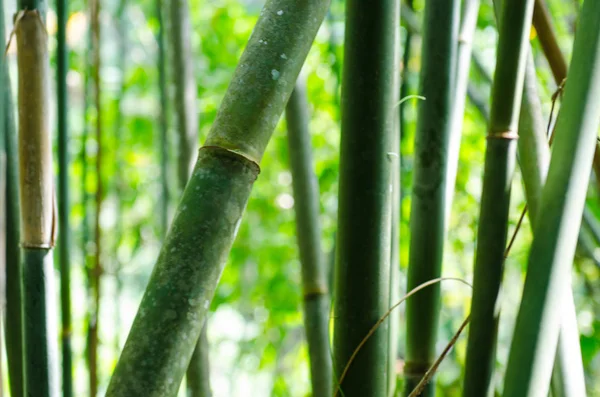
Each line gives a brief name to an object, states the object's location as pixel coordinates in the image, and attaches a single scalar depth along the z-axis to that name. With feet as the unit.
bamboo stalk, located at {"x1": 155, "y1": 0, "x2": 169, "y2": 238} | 9.49
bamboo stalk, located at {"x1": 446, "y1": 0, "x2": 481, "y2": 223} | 6.33
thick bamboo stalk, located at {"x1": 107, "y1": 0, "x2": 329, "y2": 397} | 5.16
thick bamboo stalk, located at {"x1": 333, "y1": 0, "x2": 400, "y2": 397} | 5.64
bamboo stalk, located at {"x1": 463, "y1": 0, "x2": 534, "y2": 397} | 5.75
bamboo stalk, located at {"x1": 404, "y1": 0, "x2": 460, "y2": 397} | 6.10
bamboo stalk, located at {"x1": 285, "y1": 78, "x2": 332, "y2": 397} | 7.53
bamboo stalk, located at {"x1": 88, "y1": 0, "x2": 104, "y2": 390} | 8.89
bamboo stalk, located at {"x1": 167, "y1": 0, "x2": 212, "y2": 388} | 7.83
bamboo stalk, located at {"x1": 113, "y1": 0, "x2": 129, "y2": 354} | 12.64
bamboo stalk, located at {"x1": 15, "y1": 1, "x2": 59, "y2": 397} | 5.96
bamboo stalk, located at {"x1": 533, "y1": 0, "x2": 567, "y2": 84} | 6.62
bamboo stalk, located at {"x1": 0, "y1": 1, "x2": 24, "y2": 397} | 6.66
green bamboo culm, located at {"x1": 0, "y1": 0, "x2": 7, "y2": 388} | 6.25
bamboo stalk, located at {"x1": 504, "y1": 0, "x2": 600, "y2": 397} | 5.31
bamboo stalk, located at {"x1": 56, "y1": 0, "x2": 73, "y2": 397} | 7.33
